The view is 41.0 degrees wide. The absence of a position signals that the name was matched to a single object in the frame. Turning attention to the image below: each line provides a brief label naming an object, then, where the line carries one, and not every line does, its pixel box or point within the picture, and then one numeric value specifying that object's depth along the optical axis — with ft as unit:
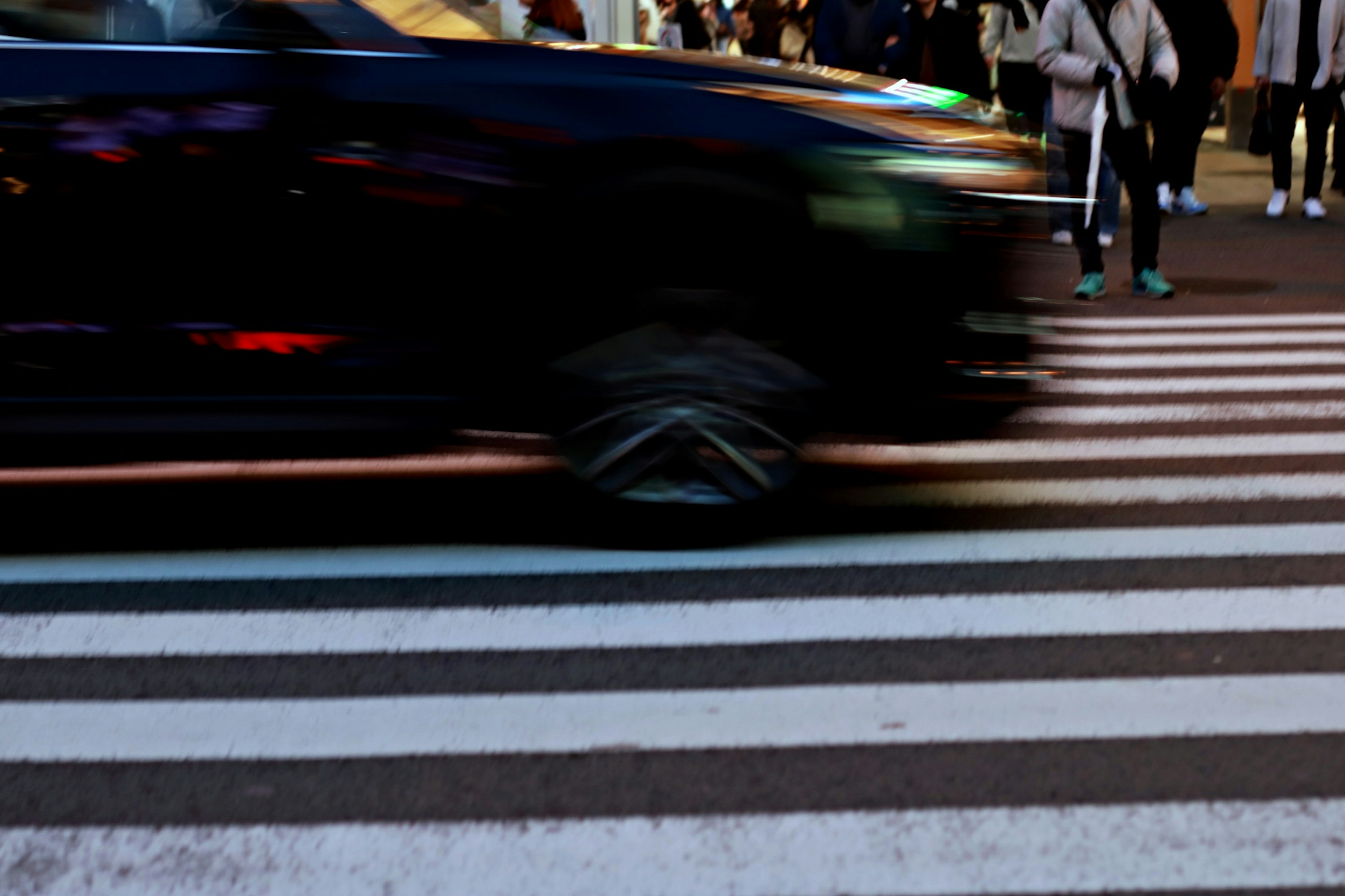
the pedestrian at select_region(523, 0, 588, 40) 31.24
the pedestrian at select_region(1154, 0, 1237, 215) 46.75
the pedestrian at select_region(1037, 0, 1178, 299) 32.24
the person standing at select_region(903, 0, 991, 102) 49.52
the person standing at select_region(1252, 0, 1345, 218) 46.70
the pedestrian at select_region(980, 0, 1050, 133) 46.32
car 16.43
